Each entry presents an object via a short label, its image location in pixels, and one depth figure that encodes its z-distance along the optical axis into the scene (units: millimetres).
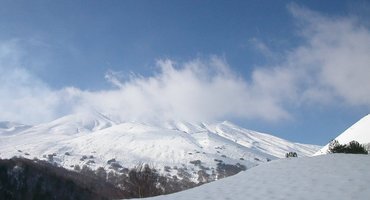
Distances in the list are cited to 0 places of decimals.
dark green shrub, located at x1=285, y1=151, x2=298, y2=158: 44569
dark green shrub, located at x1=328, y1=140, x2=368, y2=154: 38406
